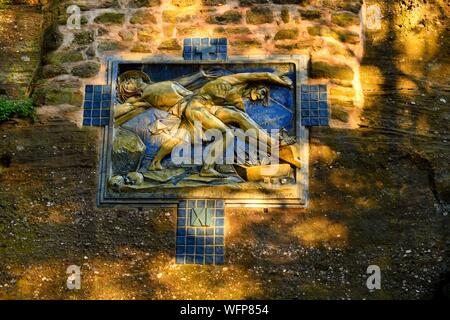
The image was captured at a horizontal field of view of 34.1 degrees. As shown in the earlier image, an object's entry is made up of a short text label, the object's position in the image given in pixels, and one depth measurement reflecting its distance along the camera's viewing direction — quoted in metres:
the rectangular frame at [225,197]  6.09
